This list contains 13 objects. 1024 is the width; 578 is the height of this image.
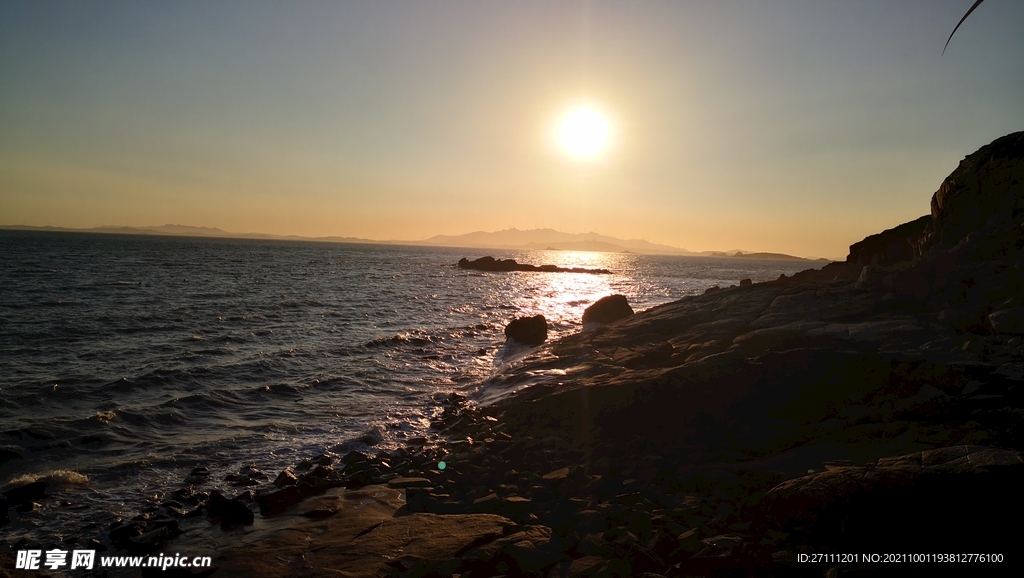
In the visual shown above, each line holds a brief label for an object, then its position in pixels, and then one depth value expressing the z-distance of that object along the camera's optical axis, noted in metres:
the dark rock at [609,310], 28.66
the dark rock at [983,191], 14.99
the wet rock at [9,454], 10.88
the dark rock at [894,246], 19.54
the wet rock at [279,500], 9.05
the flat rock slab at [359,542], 7.04
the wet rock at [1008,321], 10.52
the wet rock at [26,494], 9.17
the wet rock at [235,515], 8.62
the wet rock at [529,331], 25.62
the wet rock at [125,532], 7.97
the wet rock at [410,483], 9.84
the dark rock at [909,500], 5.26
